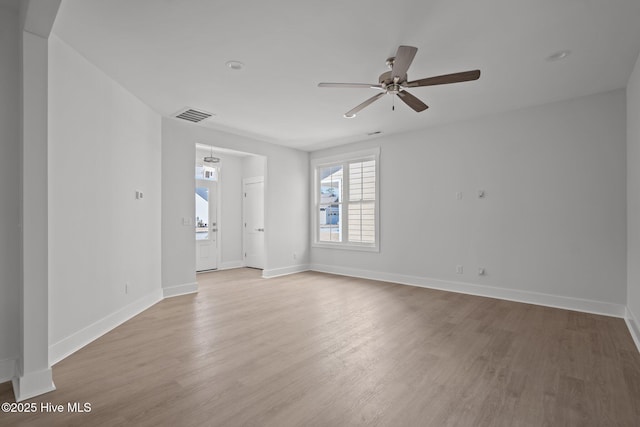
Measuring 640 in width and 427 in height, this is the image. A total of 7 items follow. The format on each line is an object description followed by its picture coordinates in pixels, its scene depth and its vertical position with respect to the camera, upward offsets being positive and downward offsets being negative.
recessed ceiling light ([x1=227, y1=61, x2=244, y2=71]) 3.10 +1.51
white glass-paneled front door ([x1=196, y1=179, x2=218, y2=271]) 7.10 -0.25
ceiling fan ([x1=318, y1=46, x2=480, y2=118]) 2.43 +1.21
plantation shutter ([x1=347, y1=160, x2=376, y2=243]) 6.24 +0.24
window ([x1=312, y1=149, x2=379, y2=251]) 6.24 +0.27
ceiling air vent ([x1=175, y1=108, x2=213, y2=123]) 4.48 +1.48
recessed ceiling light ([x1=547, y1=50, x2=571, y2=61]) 2.93 +1.52
